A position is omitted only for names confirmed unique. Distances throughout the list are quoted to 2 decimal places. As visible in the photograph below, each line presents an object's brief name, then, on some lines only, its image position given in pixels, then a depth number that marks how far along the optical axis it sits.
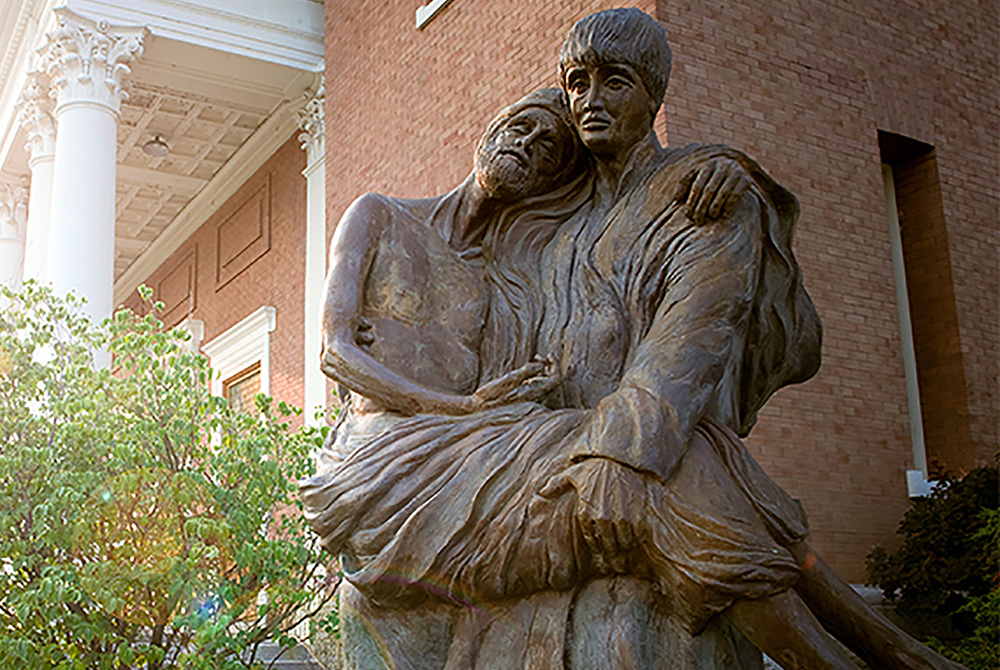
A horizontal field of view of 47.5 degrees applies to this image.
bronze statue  2.26
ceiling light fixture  18.98
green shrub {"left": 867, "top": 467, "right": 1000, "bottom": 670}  7.89
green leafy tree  6.02
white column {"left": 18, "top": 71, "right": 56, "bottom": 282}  15.31
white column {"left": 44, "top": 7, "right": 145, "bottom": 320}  13.04
